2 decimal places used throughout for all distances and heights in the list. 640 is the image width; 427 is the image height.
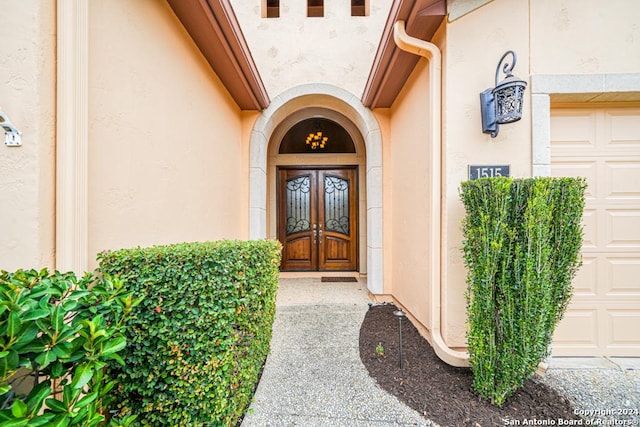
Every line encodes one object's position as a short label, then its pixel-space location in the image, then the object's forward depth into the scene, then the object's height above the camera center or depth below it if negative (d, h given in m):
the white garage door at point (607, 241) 2.58 -0.28
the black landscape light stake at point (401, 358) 2.42 -1.39
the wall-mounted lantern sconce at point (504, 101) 2.23 +1.00
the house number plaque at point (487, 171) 2.47 +0.41
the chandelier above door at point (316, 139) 6.31 +1.84
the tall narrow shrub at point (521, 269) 1.87 -0.42
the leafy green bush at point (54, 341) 0.92 -0.52
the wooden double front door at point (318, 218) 6.42 -0.11
